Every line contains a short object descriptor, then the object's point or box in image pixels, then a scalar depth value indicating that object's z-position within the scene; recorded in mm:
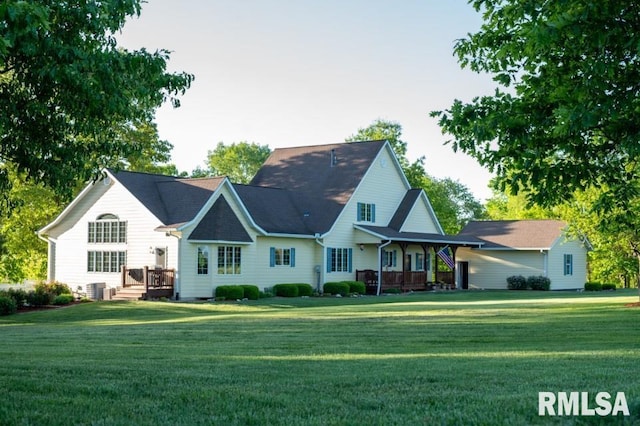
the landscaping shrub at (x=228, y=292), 36250
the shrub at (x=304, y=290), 40062
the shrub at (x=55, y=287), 36866
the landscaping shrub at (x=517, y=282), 50062
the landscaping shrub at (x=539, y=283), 49188
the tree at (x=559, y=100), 11203
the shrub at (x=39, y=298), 34719
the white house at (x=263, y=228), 36594
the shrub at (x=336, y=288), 41062
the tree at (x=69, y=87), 9336
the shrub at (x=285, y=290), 39438
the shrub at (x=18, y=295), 33562
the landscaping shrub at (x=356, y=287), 42188
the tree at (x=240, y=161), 94750
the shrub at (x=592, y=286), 52719
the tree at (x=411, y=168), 61062
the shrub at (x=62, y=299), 35375
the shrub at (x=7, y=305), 31281
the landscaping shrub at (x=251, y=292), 37219
